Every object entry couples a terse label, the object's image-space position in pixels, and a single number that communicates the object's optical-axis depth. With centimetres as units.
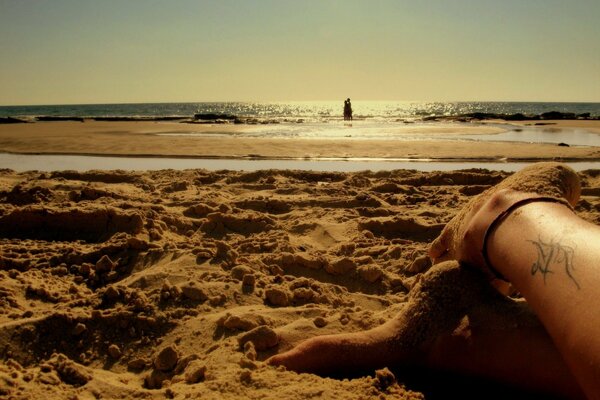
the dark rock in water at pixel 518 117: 2342
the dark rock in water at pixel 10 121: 2198
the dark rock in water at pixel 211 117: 2659
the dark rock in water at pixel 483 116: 2597
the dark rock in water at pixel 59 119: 2670
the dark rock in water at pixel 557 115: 2459
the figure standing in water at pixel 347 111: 2369
